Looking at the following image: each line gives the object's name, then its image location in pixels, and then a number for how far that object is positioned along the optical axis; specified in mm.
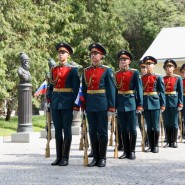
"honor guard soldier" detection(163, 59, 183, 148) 14859
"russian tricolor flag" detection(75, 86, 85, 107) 10811
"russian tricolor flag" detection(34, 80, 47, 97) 17156
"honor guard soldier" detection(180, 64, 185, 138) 16650
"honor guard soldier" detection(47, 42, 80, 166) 10625
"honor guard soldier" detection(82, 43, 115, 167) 10550
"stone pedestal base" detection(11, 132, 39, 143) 16938
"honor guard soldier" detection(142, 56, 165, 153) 13266
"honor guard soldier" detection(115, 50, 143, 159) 11828
